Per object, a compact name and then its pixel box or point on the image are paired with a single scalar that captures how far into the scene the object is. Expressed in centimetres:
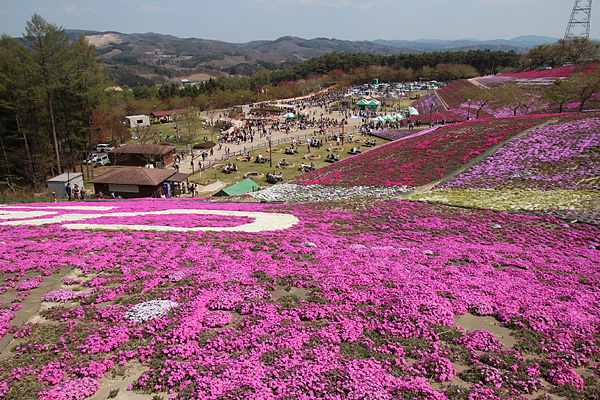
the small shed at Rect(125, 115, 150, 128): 9994
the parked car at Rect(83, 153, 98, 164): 5218
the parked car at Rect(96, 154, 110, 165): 6047
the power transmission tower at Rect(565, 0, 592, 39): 12611
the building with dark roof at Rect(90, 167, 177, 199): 3791
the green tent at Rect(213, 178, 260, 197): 3653
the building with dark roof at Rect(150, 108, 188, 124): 11357
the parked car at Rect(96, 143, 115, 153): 7094
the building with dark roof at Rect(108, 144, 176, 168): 5625
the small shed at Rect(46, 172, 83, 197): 3712
